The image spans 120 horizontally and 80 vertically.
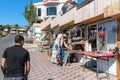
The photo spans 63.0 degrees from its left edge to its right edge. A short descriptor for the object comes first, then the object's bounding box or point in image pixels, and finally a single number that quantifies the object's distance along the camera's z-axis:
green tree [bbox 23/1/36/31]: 23.70
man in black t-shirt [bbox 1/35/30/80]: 1.85
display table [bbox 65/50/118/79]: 3.31
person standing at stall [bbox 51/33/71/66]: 4.85
